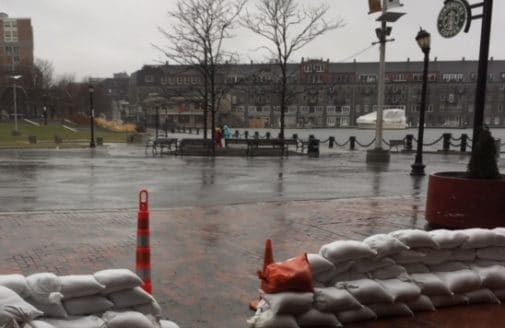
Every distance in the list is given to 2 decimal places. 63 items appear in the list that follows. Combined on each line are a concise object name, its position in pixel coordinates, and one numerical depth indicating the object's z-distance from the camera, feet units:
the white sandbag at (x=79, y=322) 10.75
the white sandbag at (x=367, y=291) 14.39
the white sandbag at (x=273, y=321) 13.24
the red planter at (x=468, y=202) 23.95
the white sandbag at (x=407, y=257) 15.62
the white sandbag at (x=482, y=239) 16.51
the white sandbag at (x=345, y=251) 14.44
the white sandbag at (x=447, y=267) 16.29
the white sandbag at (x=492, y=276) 16.25
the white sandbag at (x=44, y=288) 10.75
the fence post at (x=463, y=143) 100.99
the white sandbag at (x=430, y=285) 15.46
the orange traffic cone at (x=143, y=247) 15.46
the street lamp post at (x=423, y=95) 53.21
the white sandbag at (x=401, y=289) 14.84
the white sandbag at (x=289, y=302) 13.24
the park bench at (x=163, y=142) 92.84
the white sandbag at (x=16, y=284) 10.54
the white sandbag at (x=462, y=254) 16.52
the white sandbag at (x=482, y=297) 16.01
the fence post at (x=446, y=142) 104.06
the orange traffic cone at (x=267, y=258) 15.37
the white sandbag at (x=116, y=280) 11.91
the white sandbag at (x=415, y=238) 15.62
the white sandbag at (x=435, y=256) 16.02
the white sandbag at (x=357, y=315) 14.21
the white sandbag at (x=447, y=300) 15.64
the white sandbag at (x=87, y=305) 11.37
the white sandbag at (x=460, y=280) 15.78
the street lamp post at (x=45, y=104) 260.50
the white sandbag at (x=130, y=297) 12.06
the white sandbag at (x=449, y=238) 16.11
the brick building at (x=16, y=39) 400.88
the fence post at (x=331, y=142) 124.08
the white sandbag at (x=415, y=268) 15.80
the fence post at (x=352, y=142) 117.97
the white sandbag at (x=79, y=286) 11.34
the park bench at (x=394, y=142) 110.64
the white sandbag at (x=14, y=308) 9.53
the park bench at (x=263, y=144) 86.02
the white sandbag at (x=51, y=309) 10.75
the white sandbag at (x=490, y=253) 16.76
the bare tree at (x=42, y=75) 315.02
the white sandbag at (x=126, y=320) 11.43
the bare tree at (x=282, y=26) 100.99
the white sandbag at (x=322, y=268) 14.12
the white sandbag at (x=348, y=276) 14.64
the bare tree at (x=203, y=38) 94.22
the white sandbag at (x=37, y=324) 9.86
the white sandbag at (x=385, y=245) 15.16
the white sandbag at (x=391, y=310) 14.79
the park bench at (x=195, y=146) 85.81
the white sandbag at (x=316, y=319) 13.64
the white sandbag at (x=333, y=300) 13.82
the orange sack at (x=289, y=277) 13.33
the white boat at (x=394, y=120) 316.19
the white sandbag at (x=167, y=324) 12.54
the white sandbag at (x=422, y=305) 15.24
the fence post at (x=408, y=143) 110.13
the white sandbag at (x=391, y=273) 15.21
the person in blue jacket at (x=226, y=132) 117.66
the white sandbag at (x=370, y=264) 14.98
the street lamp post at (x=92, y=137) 112.53
